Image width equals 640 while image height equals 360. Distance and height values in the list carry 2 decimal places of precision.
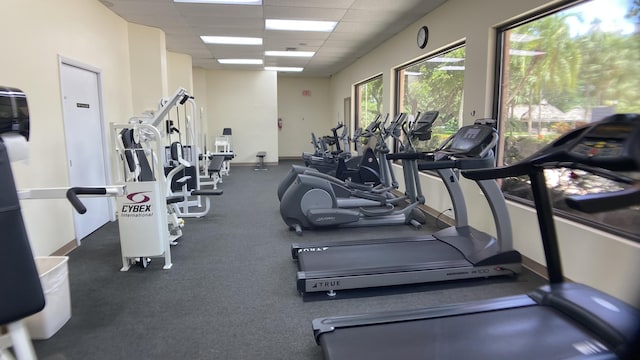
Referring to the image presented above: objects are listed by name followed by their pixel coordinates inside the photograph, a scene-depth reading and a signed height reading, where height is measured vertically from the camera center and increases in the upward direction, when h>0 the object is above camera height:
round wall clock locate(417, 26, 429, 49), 5.56 +1.51
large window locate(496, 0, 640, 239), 2.77 +0.47
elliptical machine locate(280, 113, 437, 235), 4.55 -0.89
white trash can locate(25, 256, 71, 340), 2.35 -1.09
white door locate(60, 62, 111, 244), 4.26 +0.00
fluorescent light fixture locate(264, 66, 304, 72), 10.98 +2.07
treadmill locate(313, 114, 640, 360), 1.70 -1.07
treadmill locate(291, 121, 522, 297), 2.99 -1.08
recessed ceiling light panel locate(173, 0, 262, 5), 5.03 +1.85
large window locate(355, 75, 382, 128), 8.72 +0.92
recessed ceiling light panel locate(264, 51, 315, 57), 8.66 +1.98
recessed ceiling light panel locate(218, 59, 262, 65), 9.77 +2.03
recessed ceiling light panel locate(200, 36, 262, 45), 7.20 +1.95
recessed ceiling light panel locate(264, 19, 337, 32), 6.07 +1.90
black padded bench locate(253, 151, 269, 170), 11.16 -0.70
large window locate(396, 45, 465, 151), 5.26 +0.76
